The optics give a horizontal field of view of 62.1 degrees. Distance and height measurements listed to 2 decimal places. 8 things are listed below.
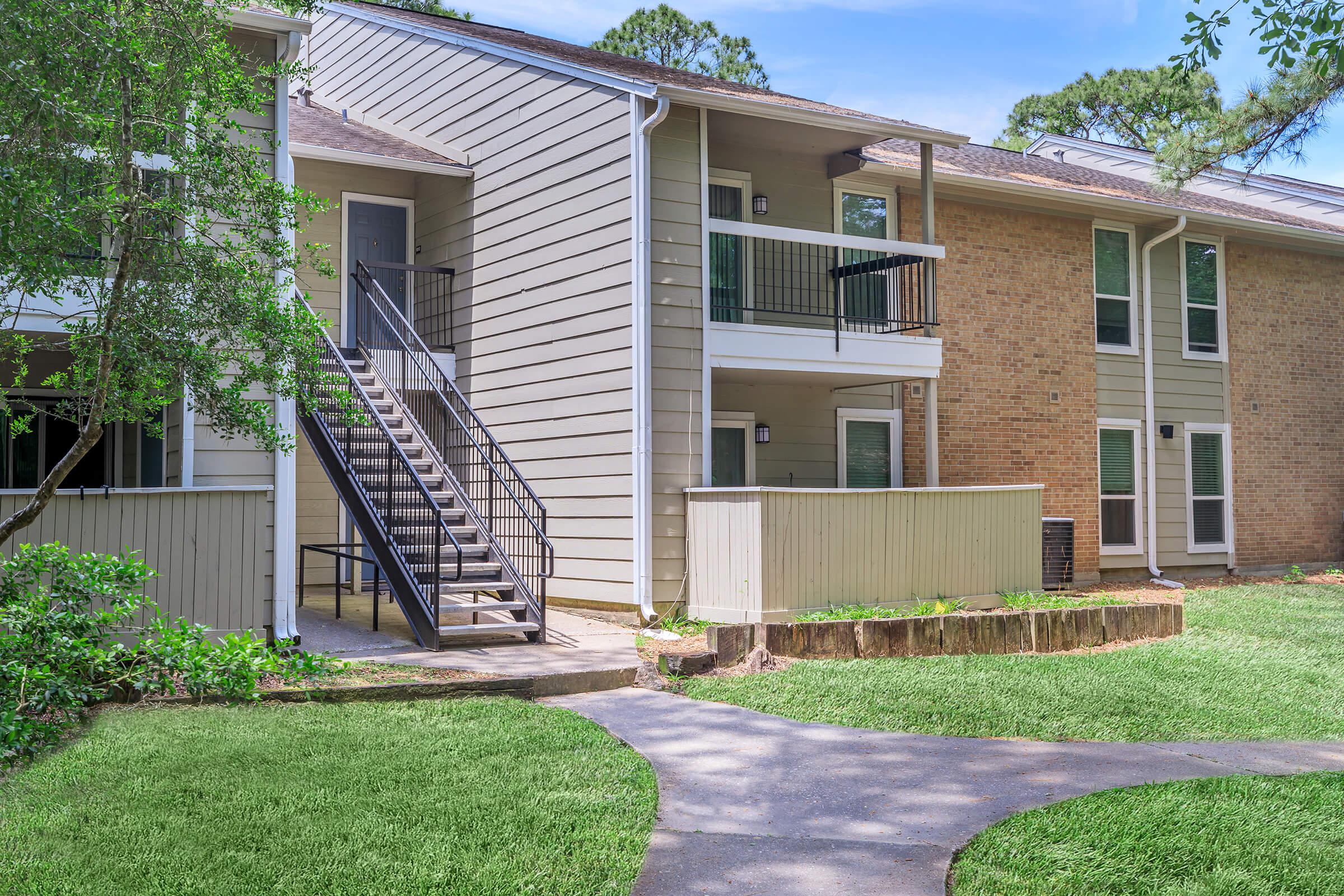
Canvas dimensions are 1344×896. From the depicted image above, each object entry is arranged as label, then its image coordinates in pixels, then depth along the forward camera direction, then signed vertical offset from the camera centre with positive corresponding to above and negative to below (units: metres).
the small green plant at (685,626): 9.92 -1.10
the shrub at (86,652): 5.84 -0.83
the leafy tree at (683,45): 33.97 +14.07
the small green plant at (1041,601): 10.75 -0.98
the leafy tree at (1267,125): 11.23 +3.98
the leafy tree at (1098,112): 34.59 +12.69
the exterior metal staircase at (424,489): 9.03 +0.14
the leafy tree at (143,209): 5.42 +1.57
